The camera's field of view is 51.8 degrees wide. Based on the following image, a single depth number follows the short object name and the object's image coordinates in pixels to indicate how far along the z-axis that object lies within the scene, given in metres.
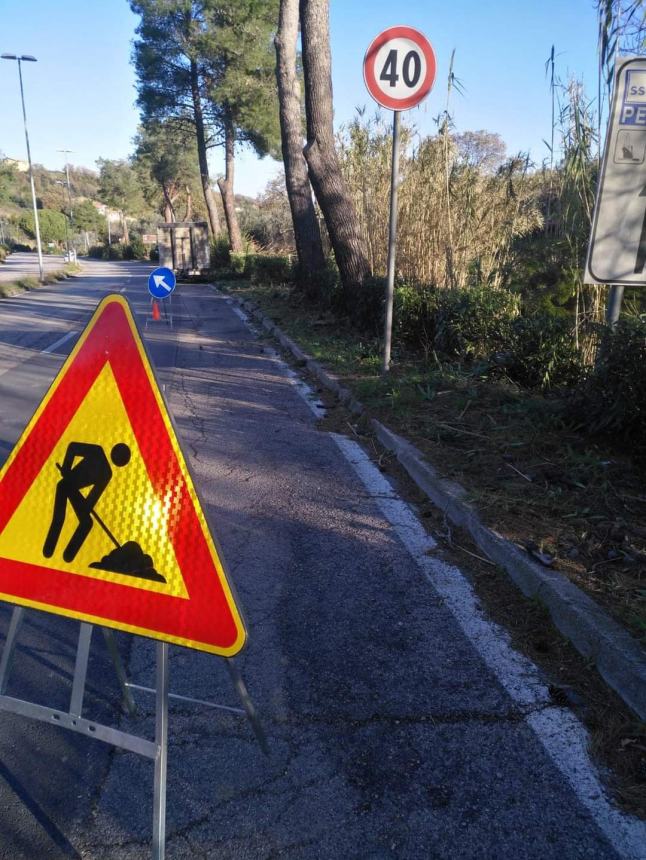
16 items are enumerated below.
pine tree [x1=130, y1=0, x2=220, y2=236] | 33.91
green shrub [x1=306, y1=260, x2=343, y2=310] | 12.32
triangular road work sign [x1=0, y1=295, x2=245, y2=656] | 1.82
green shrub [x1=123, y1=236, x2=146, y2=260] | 77.31
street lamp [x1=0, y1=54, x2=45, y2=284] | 30.58
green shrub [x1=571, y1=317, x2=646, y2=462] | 4.18
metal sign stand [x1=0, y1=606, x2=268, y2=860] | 1.75
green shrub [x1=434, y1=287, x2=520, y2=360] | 6.95
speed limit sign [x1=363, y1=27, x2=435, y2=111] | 6.36
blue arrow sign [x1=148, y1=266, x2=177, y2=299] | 11.95
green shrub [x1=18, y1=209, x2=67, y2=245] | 98.19
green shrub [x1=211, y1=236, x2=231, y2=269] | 32.69
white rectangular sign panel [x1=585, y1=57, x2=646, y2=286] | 3.82
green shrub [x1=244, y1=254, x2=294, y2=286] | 22.85
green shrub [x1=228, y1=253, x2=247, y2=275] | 28.57
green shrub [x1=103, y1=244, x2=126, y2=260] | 81.31
